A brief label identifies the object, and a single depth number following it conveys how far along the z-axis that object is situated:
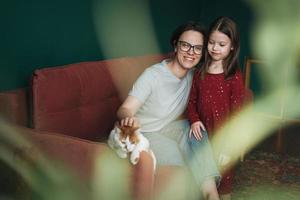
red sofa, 1.84
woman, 2.25
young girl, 2.44
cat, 1.76
